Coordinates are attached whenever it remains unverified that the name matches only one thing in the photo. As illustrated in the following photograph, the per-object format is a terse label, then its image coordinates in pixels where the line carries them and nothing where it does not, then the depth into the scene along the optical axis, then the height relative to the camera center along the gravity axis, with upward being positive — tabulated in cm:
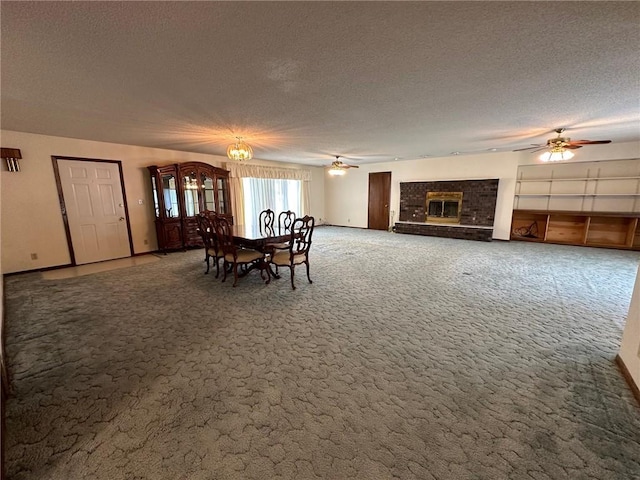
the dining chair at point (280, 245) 369 -68
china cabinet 539 +8
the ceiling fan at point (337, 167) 664 +85
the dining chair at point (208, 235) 374 -52
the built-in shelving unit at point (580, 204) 560 -16
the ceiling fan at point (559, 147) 401 +82
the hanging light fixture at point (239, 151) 408 +79
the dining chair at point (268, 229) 411 -50
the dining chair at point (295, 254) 358 -78
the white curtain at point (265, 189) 700 +34
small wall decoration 386 +71
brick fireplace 675 -28
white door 460 -13
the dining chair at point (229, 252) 359 -74
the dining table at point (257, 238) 366 -54
